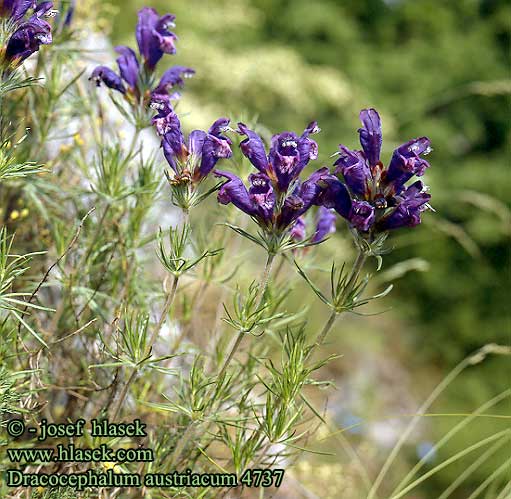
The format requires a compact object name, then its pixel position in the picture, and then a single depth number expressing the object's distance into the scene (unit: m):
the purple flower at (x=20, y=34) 0.81
